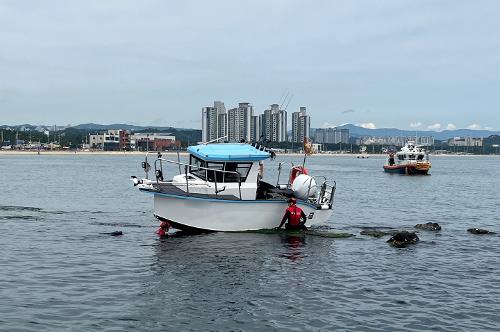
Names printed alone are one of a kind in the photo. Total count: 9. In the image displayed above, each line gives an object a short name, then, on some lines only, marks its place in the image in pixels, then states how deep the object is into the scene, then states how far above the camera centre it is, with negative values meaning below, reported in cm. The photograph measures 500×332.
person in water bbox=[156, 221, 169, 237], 2933 -431
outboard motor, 3094 -224
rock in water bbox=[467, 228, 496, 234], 3322 -481
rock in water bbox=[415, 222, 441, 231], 3447 -479
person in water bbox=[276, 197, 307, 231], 2892 -353
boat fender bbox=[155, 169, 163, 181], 3055 -168
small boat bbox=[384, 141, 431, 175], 11062 -304
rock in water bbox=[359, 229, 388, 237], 3129 -472
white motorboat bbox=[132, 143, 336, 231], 2808 -245
